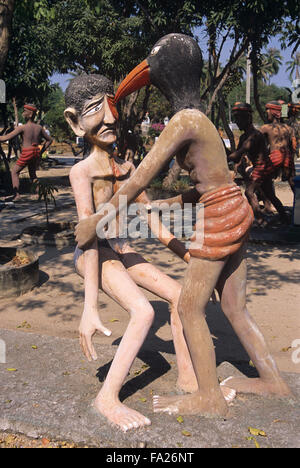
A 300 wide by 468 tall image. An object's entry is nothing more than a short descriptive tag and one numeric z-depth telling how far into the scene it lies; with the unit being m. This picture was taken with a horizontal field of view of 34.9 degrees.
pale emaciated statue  2.80
